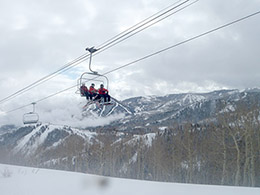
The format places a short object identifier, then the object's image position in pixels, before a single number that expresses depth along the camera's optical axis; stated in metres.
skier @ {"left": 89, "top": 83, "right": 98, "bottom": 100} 11.17
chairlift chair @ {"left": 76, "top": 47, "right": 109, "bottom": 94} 9.29
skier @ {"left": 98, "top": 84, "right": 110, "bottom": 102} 10.95
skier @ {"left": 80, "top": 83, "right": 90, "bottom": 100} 11.16
